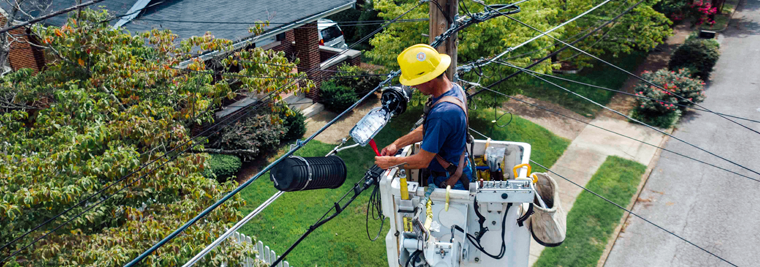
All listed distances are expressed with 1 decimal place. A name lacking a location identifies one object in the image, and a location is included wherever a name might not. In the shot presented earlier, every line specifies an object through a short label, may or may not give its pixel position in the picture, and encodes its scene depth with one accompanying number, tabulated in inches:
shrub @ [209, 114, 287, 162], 530.0
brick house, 560.1
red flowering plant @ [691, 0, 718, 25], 1039.9
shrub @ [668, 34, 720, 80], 823.7
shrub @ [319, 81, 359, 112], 651.5
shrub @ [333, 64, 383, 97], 670.5
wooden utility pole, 309.9
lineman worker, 194.7
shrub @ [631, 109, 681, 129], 707.4
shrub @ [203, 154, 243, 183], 514.3
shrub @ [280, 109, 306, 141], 586.6
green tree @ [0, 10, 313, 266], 281.7
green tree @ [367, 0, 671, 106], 545.0
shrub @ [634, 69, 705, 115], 718.5
